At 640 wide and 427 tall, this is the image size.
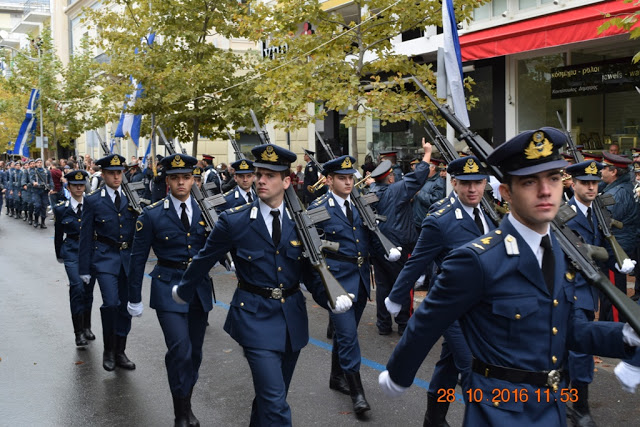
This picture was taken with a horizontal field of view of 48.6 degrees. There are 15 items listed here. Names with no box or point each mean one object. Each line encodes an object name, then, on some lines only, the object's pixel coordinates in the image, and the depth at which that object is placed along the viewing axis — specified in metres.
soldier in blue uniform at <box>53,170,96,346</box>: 8.06
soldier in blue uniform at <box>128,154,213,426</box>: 5.53
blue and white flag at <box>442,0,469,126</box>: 9.66
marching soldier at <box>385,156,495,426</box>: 4.95
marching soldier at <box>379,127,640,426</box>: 2.82
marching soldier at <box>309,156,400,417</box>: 5.94
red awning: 12.34
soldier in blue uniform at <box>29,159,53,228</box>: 23.45
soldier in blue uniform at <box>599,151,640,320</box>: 8.86
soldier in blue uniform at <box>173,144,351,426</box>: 4.48
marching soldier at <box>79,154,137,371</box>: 7.19
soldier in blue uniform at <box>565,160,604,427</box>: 5.41
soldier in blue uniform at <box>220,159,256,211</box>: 10.27
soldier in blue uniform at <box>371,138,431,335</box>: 8.05
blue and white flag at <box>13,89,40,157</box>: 34.25
